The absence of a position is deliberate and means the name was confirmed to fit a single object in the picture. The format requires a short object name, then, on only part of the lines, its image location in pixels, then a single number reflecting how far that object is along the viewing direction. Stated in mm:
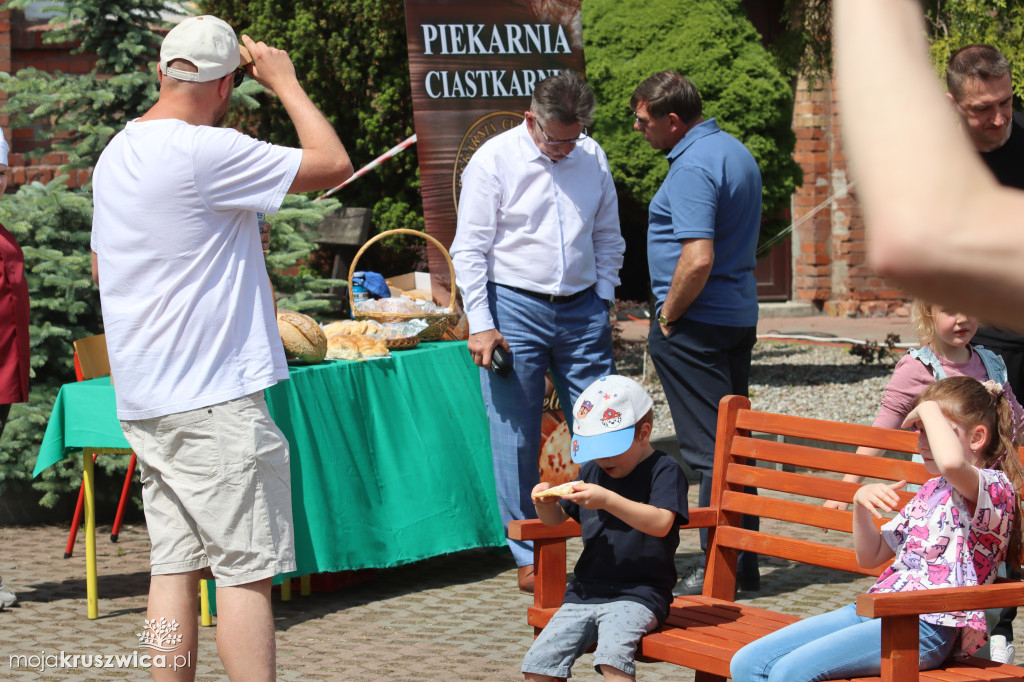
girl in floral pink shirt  5269
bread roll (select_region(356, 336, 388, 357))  9981
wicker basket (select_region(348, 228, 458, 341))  10847
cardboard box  13120
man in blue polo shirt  8937
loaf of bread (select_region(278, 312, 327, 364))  9417
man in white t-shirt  5717
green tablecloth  9107
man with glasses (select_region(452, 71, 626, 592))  9432
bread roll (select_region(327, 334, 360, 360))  9888
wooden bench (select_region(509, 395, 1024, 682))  5818
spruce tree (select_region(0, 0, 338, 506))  12401
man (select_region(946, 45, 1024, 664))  6792
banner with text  12424
